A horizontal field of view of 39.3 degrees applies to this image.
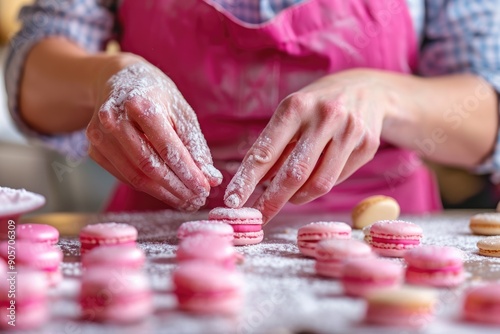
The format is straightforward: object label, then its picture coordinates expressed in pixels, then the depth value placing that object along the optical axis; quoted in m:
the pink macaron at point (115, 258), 0.72
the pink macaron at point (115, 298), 0.60
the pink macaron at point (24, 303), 0.58
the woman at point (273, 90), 1.03
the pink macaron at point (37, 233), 0.85
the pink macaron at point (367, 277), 0.69
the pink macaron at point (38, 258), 0.72
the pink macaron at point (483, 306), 0.62
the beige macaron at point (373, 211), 1.19
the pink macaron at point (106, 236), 0.85
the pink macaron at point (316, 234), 0.91
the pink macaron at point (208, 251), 0.75
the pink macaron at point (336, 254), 0.77
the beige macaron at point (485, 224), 1.14
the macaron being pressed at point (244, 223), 0.96
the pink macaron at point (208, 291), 0.63
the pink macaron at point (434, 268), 0.75
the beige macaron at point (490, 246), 0.95
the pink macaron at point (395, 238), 0.93
